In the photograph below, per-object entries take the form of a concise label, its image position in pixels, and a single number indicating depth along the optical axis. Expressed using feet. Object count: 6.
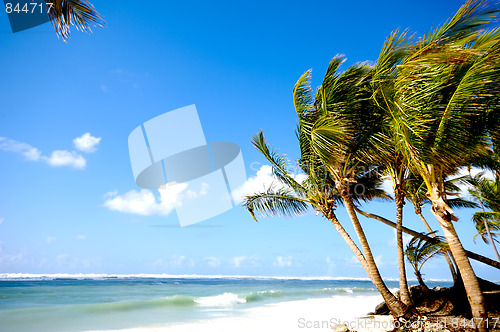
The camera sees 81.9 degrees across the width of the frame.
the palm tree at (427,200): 25.10
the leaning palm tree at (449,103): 14.71
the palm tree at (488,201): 44.32
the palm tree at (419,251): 26.91
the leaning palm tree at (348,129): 22.00
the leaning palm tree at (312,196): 23.43
